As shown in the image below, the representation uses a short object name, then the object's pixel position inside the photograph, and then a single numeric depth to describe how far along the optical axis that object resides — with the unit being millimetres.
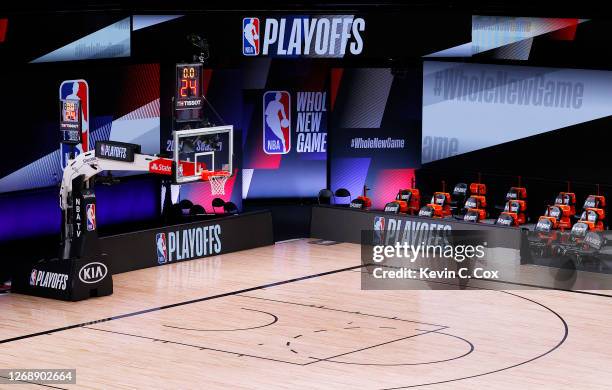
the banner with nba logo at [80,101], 25391
